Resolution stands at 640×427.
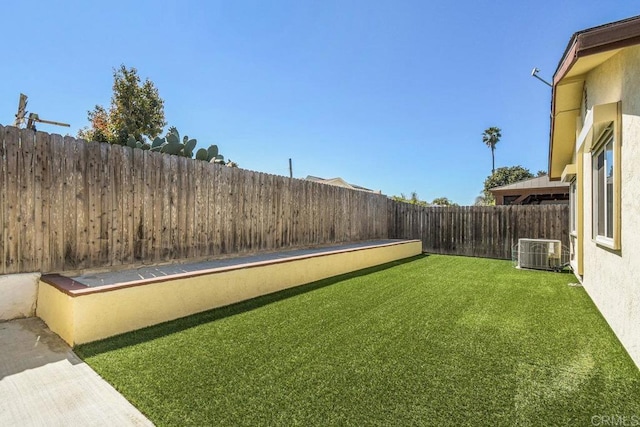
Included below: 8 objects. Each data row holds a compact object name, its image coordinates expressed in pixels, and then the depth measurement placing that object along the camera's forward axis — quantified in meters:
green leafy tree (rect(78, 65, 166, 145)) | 16.98
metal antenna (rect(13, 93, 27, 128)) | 5.71
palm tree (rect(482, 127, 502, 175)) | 44.62
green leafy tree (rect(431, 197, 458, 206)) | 34.25
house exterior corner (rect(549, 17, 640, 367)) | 2.74
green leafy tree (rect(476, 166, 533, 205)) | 44.00
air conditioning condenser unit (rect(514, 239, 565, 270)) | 7.73
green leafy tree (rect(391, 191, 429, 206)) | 31.34
